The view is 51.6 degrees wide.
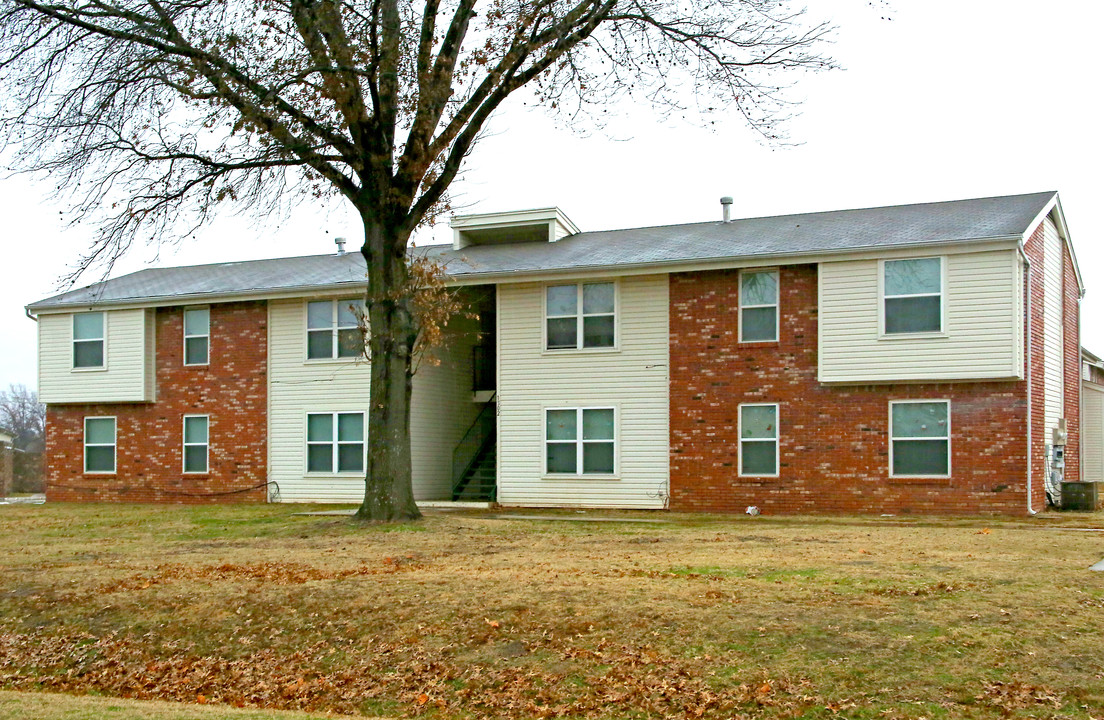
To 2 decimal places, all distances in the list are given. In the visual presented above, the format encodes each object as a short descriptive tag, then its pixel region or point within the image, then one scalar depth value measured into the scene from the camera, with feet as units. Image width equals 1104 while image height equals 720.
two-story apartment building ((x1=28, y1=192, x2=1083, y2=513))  64.28
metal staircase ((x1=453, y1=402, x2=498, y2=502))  81.00
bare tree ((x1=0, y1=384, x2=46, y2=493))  241.55
